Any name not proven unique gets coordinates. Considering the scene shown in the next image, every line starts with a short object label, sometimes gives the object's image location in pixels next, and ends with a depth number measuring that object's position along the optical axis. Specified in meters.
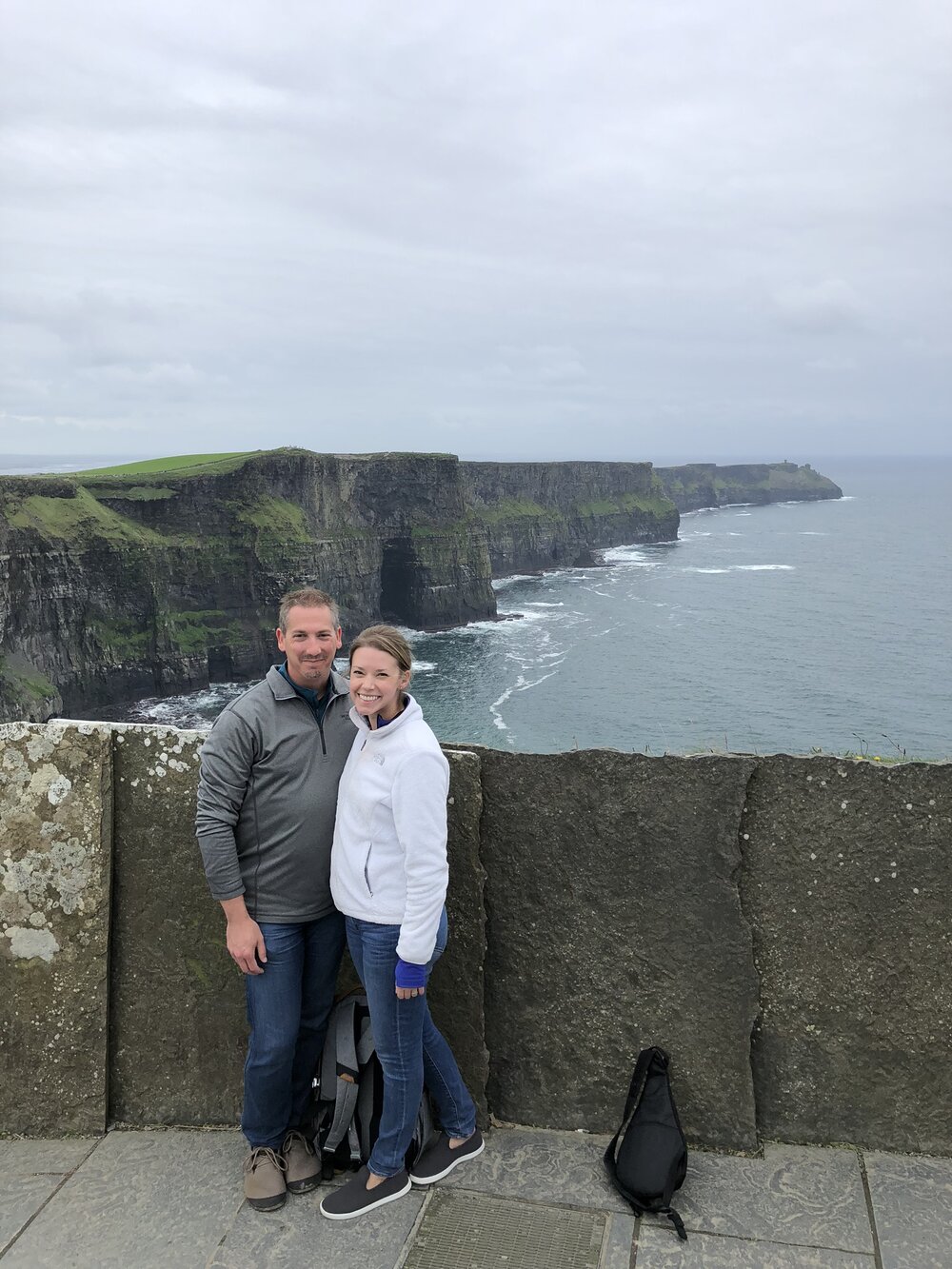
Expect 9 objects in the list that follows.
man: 3.45
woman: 3.29
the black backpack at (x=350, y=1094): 3.66
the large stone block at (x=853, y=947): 3.66
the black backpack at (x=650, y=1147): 3.44
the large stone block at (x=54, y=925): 3.93
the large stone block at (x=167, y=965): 3.98
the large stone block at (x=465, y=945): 3.88
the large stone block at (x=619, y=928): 3.77
